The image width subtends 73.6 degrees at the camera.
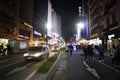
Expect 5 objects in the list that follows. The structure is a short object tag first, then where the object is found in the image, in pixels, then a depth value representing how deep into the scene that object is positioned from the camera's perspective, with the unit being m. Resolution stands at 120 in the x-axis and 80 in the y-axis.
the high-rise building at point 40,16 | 35.81
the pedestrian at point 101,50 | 8.41
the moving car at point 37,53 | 8.51
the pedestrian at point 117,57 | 6.96
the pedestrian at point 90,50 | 8.92
